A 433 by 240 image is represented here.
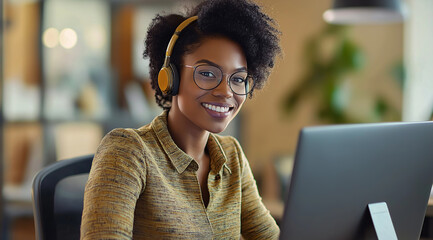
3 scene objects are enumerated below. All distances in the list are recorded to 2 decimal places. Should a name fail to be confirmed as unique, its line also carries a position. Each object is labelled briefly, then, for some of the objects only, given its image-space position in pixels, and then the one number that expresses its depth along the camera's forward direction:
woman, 1.57
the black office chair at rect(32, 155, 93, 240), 1.67
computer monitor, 1.38
